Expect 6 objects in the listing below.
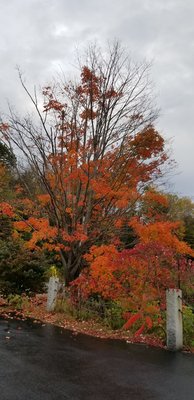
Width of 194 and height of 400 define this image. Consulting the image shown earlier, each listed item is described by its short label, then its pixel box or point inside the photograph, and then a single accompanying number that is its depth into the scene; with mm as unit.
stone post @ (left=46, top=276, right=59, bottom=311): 11195
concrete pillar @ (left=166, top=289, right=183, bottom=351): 7578
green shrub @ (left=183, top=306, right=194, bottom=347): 7925
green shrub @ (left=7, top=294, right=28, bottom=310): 12053
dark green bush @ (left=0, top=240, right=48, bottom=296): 13352
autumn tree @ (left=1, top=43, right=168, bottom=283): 12406
